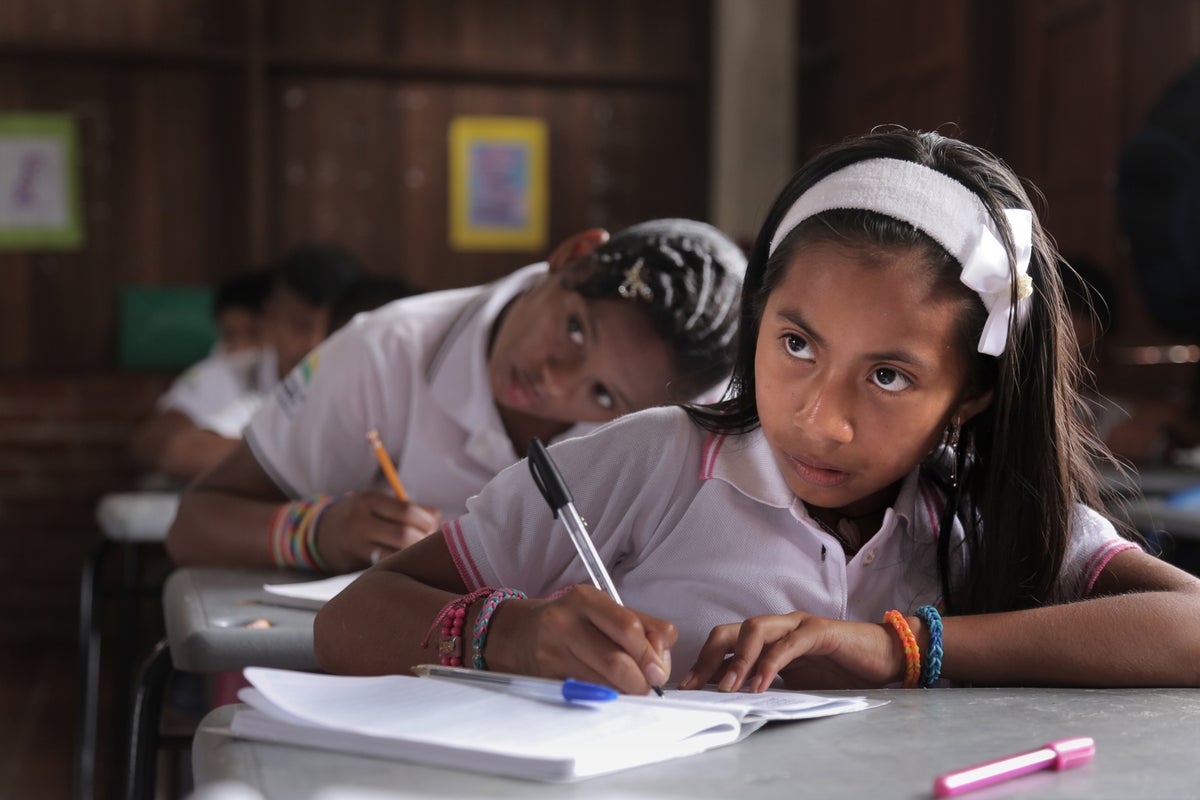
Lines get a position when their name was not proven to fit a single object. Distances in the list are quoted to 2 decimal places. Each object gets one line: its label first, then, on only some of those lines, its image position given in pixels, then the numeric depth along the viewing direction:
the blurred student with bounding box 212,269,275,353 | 4.49
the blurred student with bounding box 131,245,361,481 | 3.31
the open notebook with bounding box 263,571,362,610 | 1.39
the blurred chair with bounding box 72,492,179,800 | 2.33
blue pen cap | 0.83
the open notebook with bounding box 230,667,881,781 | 0.72
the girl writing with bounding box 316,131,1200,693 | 1.07
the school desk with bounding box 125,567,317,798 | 1.26
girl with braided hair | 1.59
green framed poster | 5.16
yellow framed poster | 5.52
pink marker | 0.71
